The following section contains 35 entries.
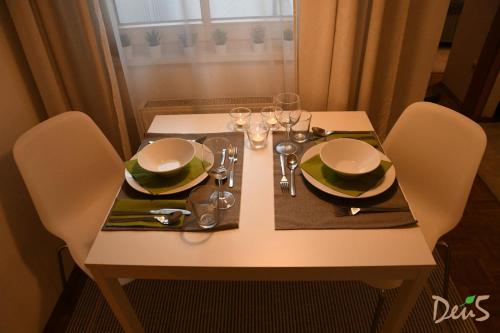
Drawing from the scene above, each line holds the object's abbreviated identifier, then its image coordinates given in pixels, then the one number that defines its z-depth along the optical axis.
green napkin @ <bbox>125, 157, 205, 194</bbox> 1.11
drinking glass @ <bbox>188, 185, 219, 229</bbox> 1.01
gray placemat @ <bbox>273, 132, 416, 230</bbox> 0.97
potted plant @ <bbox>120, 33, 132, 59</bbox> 1.67
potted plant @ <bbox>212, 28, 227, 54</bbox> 1.65
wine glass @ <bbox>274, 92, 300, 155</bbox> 1.31
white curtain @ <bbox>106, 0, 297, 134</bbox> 1.58
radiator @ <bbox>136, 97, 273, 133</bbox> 1.80
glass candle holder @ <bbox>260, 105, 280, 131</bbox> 1.44
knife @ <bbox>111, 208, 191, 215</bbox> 1.02
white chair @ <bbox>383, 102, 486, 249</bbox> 1.14
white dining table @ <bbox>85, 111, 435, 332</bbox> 0.88
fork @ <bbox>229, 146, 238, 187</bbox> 1.15
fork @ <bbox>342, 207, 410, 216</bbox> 1.00
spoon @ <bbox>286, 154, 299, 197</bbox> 1.14
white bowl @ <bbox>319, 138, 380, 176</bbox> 1.16
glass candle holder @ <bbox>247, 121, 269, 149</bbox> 1.32
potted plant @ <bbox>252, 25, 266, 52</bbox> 1.64
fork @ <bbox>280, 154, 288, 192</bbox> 1.11
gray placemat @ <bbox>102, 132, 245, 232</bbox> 0.99
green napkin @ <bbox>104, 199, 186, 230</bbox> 1.00
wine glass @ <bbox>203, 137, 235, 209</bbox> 1.06
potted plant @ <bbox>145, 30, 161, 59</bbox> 1.65
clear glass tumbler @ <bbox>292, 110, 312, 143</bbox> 1.35
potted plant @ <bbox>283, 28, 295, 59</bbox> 1.63
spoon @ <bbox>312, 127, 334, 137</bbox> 1.36
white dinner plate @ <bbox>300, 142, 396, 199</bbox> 1.04
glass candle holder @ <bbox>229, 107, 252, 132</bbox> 1.45
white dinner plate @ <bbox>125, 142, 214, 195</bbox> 1.10
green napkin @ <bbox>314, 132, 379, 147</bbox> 1.30
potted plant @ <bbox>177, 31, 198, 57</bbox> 1.64
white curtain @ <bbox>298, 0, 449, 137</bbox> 1.55
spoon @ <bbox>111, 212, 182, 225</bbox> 1.00
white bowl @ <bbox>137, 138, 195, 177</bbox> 1.22
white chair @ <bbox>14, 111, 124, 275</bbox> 1.19
